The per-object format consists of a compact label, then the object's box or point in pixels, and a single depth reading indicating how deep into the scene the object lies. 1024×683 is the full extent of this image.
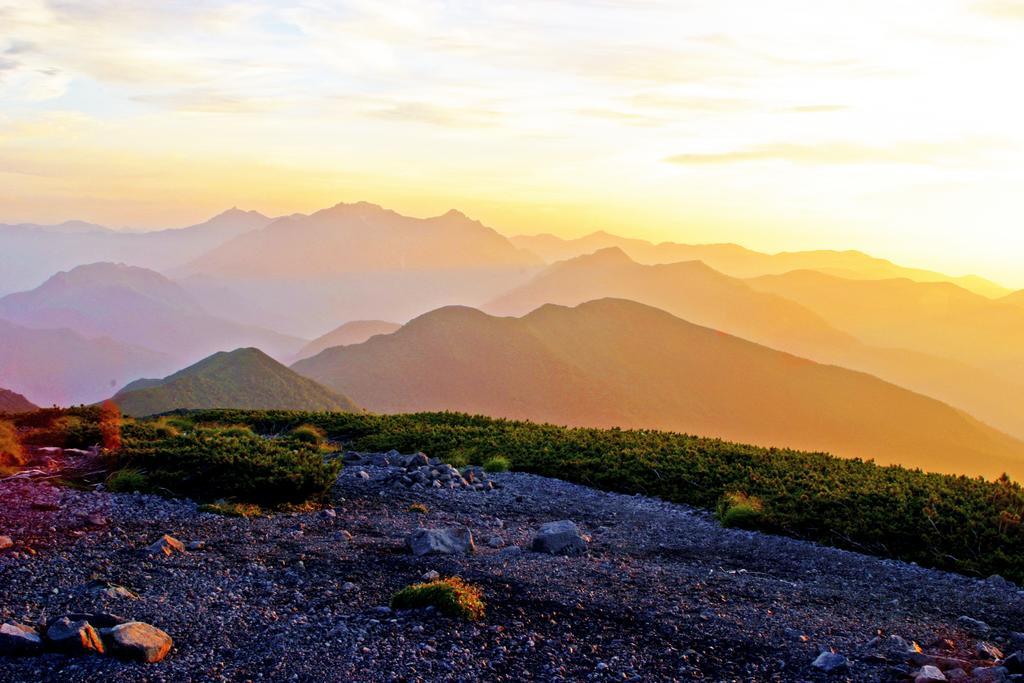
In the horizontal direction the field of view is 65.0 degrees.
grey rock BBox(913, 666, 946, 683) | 9.16
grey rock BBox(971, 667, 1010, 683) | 9.22
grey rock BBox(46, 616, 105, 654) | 8.96
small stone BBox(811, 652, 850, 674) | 9.75
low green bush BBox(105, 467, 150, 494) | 16.12
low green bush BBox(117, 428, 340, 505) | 16.55
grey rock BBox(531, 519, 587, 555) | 14.90
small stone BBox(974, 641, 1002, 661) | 10.45
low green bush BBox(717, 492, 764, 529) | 17.64
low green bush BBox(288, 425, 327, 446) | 25.28
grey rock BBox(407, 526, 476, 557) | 13.71
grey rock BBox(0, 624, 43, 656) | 8.91
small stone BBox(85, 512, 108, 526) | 13.74
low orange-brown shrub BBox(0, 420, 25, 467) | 16.34
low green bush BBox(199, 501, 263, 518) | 15.48
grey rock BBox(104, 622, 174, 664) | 8.93
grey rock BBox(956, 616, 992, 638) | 11.71
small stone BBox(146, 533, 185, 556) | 12.56
